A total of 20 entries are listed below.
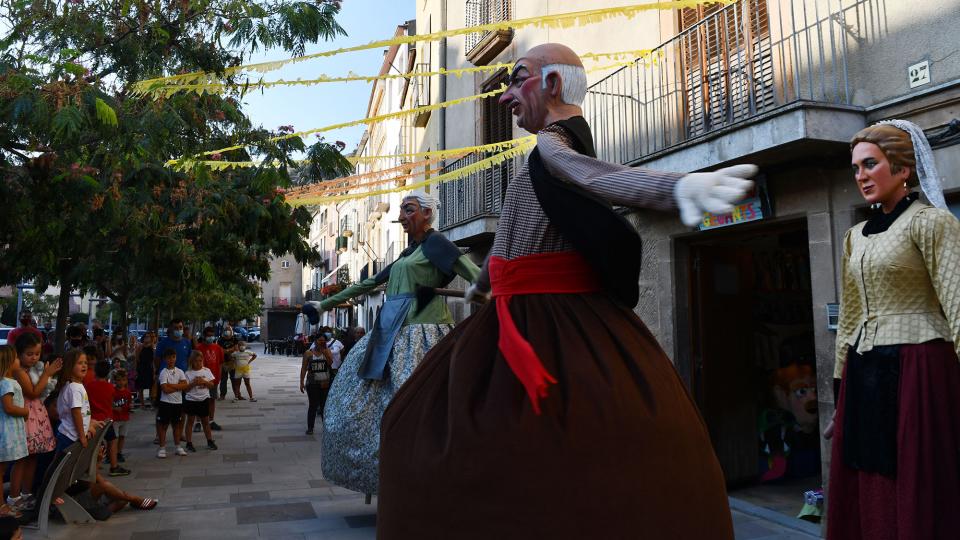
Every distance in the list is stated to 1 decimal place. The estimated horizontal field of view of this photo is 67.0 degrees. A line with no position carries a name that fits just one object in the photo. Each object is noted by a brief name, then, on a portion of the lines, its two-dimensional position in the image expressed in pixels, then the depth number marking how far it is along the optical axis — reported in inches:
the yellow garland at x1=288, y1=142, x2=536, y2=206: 291.1
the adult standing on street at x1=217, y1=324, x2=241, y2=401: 593.9
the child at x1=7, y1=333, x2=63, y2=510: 206.8
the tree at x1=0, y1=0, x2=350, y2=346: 222.7
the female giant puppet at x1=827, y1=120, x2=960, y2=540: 94.5
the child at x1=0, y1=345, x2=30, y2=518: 193.8
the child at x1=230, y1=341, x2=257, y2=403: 603.8
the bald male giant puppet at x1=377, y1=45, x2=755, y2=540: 59.6
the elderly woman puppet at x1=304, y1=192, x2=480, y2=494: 170.1
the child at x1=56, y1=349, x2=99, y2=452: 216.7
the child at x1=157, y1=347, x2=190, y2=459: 325.4
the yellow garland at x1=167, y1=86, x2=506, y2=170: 235.6
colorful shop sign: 241.4
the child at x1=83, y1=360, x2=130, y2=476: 254.2
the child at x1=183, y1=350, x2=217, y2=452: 337.7
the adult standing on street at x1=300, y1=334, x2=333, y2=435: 408.5
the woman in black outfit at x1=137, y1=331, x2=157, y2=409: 457.7
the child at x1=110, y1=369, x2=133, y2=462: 299.1
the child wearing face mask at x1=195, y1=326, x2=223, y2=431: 471.8
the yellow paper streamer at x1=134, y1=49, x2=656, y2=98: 205.8
